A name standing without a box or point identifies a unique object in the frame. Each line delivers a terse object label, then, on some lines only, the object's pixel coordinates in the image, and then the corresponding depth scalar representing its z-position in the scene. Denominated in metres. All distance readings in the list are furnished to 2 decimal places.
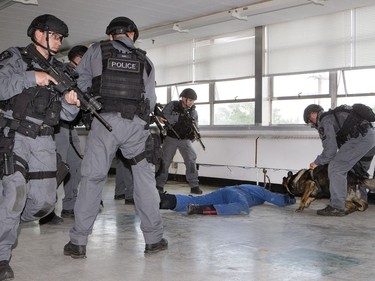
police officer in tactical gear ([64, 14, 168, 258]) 3.20
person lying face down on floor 4.84
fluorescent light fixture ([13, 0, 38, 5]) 5.87
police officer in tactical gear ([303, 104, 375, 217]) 5.03
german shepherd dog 5.26
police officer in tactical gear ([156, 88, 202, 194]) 6.61
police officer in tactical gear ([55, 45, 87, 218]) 4.54
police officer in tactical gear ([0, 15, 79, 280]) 2.69
